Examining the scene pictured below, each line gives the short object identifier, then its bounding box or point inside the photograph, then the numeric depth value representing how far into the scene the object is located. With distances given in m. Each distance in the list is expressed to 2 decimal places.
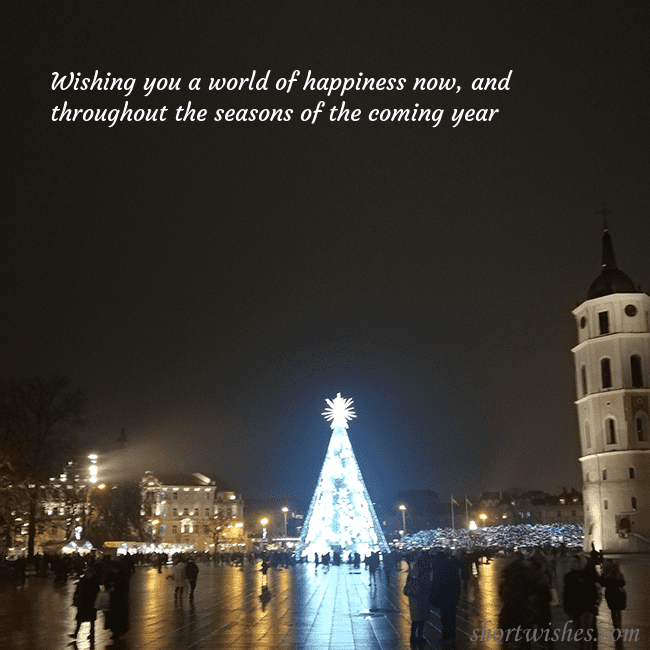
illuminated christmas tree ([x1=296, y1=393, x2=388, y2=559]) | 50.72
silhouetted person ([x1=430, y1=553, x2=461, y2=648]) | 15.27
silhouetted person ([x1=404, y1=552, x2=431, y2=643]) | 15.67
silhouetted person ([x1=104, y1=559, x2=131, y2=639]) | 14.65
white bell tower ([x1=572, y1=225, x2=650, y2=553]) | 66.75
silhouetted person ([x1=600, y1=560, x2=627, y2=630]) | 15.64
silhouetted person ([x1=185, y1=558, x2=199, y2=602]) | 26.27
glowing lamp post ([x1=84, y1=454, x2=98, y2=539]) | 48.41
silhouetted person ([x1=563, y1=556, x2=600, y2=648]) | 13.74
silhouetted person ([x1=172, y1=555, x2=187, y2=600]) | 26.36
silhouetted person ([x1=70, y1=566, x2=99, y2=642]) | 15.48
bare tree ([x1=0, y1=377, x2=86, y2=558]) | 44.47
